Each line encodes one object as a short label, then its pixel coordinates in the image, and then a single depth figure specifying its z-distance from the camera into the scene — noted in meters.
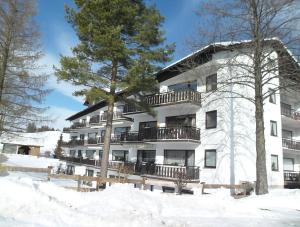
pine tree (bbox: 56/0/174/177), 14.75
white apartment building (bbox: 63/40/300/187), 16.55
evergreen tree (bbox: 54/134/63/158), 50.23
